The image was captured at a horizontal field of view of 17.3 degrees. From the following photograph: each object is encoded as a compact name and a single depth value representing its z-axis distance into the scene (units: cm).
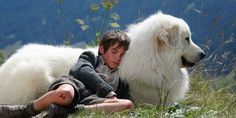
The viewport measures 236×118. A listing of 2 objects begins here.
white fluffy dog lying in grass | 931
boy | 796
